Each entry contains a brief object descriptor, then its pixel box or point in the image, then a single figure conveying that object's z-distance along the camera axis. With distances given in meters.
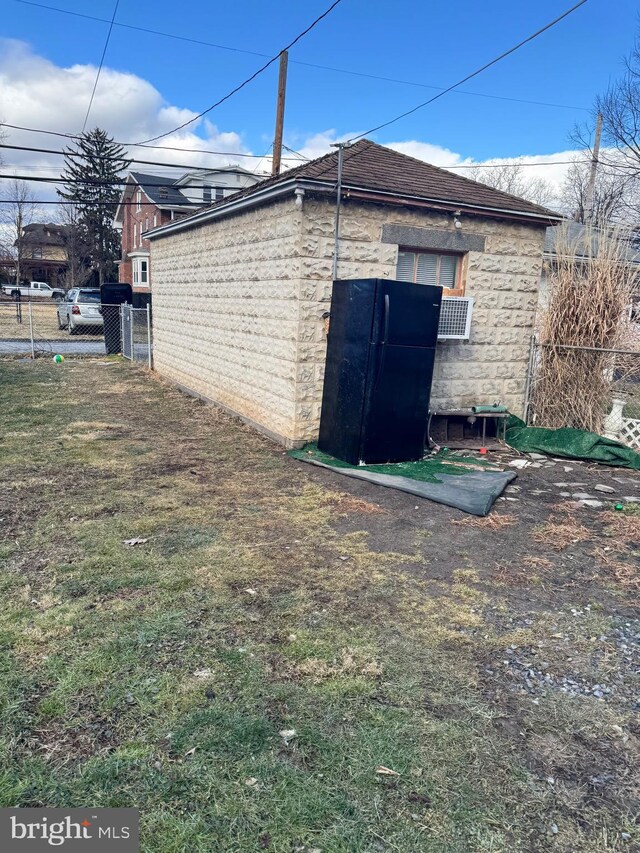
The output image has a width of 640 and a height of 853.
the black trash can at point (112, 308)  18.67
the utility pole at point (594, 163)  20.76
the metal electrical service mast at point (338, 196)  6.89
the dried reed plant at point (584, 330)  7.96
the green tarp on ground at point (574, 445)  7.38
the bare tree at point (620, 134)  23.25
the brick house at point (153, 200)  30.94
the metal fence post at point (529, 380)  8.75
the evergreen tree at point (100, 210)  43.19
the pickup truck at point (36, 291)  40.91
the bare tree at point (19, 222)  39.19
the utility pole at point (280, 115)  13.66
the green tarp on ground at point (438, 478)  5.67
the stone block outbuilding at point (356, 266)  7.15
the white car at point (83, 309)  22.64
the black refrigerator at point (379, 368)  6.50
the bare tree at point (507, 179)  40.97
